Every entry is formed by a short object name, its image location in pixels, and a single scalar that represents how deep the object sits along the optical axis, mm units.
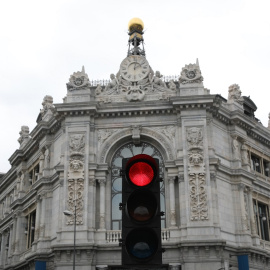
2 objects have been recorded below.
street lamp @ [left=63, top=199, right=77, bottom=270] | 26953
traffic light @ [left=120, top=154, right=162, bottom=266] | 5426
